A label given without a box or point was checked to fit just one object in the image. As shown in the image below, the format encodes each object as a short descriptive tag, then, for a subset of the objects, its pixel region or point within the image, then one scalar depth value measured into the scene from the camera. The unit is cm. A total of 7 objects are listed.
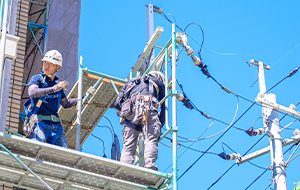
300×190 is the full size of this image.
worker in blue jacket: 952
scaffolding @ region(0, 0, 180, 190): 871
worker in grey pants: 959
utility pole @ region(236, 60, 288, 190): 1345
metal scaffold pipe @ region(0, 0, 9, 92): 812
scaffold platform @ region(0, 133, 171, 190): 874
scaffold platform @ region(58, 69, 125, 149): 1213
